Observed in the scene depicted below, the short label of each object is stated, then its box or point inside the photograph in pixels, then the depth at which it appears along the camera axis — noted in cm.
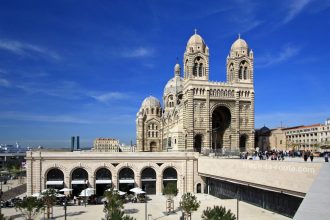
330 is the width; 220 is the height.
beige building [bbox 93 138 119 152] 19349
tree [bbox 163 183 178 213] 4044
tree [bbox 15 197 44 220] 3247
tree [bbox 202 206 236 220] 2147
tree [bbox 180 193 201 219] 3250
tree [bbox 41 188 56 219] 3756
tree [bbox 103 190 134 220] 3284
